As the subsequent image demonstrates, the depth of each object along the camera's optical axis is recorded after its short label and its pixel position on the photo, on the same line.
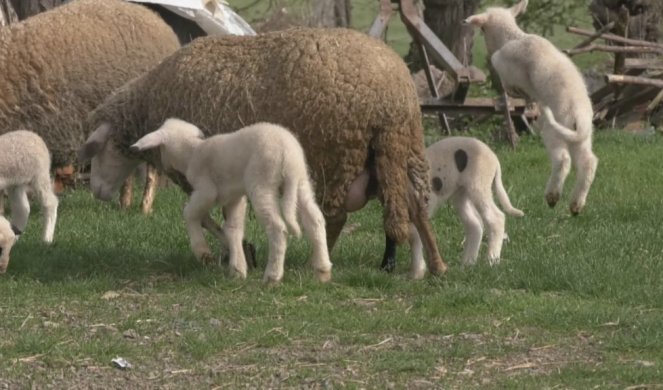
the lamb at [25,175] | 10.61
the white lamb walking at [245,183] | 8.84
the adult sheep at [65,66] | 12.13
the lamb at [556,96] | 10.19
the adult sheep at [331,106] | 9.29
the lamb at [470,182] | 9.96
